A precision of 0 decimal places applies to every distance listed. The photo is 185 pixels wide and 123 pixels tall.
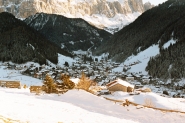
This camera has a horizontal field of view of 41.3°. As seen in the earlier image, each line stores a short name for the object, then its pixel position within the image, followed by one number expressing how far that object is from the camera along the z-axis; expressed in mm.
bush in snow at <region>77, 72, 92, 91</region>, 51519
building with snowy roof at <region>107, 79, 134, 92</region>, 66312
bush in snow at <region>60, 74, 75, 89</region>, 47350
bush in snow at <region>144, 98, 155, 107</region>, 44734
